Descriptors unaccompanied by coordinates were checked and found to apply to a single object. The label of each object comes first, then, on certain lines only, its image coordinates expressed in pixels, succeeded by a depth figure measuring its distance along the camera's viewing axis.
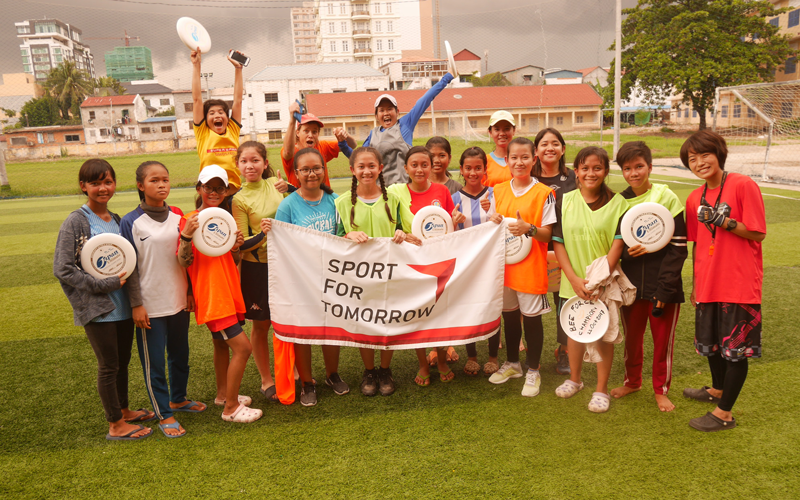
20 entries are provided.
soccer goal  14.26
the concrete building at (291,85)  42.12
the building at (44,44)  110.75
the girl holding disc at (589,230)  3.23
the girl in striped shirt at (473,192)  3.73
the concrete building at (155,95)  60.48
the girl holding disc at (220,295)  3.25
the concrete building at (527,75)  46.96
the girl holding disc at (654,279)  3.14
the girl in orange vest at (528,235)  3.46
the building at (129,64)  131.25
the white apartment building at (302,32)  120.81
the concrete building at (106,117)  49.06
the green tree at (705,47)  26.34
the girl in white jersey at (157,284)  3.11
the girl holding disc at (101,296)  2.90
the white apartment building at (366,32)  64.19
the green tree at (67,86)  59.09
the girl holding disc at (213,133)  4.11
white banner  3.50
